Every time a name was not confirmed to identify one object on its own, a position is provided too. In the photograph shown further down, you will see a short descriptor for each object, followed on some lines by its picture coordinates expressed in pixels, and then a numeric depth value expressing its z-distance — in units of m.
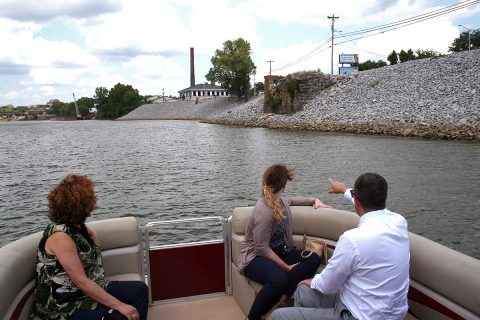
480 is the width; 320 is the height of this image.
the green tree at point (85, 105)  144.00
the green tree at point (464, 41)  57.34
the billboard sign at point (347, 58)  78.31
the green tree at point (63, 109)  152.00
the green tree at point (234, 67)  79.56
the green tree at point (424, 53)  61.41
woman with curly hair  2.56
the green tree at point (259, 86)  126.80
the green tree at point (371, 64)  66.00
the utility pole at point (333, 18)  62.41
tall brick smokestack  119.38
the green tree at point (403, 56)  61.75
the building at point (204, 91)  119.31
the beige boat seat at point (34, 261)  2.55
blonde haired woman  3.25
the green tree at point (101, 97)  124.32
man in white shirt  2.19
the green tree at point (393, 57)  61.70
